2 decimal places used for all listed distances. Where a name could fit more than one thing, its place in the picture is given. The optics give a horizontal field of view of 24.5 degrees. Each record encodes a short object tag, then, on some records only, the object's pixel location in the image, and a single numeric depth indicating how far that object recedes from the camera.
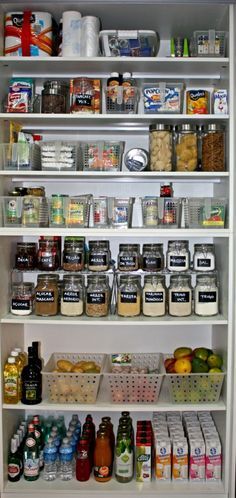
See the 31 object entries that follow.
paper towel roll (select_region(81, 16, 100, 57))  2.45
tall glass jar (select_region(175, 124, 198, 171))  2.51
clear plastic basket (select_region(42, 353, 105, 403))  2.53
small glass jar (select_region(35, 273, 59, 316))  2.56
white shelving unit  2.43
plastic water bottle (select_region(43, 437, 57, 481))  2.56
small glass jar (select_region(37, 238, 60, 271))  2.59
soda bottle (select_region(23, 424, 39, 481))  2.55
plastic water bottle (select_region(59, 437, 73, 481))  2.56
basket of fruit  2.51
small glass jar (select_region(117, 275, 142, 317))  2.54
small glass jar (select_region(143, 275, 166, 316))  2.54
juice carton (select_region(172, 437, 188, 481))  2.50
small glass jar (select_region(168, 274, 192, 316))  2.54
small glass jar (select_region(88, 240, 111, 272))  2.55
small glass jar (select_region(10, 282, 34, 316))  2.59
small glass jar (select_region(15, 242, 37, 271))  2.62
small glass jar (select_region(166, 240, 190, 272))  2.54
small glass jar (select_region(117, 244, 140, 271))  2.56
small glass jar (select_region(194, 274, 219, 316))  2.55
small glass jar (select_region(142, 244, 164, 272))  2.55
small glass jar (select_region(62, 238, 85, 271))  2.56
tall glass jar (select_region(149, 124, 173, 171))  2.51
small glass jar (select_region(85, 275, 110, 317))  2.55
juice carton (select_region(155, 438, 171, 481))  2.50
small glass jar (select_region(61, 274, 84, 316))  2.57
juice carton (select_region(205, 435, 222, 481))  2.51
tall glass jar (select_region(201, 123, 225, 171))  2.47
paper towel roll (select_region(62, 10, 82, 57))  2.46
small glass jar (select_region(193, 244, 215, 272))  2.55
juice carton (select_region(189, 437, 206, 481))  2.51
